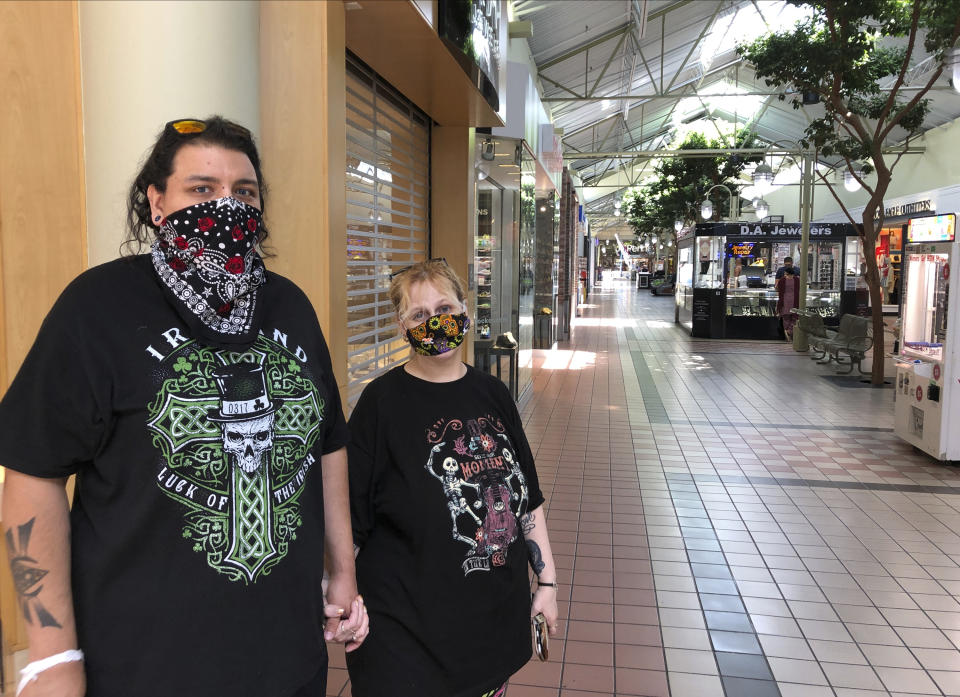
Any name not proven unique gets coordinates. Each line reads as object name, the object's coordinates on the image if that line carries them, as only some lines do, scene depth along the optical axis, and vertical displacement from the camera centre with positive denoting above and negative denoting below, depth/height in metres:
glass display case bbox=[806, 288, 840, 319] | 17.48 -0.45
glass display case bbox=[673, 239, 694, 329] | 19.70 -0.17
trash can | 14.85 -1.02
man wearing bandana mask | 1.25 -0.31
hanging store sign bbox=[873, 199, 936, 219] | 20.50 +1.94
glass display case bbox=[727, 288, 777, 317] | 17.45 -0.51
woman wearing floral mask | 1.79 -0.56
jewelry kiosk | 17.55 +0.10
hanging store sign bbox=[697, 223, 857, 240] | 17.88 +1.09
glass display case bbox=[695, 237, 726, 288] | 17.86 +0.36
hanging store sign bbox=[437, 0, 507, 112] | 3.56 +1.21
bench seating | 11.58 -0.88
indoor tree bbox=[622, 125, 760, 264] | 24.36 +3.31
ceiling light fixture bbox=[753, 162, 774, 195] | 15.23 +1.94
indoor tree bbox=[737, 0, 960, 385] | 9.66 +2.82
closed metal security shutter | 3.92 +0.36
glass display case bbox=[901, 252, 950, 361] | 6.40 -0.20
